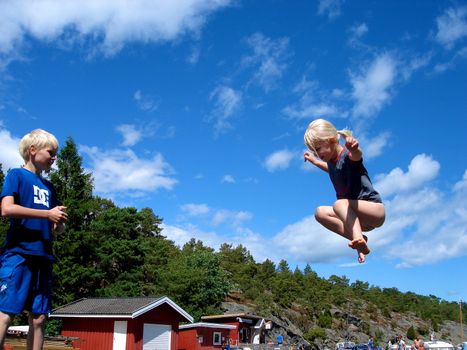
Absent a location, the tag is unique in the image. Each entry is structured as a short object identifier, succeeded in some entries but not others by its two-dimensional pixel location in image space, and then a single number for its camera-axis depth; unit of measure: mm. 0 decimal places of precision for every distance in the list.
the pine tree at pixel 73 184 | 50000
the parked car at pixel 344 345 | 60206
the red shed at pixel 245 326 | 50472
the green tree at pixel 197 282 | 50625
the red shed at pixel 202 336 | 42875
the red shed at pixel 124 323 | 33500
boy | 4074
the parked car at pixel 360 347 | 52553
